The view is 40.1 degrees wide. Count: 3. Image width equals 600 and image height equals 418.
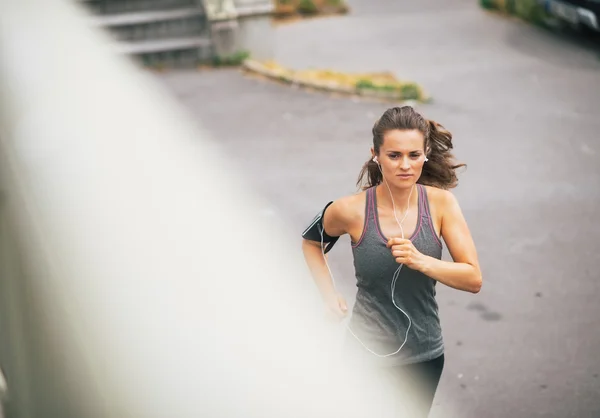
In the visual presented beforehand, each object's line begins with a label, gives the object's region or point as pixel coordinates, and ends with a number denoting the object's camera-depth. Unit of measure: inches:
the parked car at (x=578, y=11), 435.2
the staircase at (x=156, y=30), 449.4
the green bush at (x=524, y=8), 504.4
